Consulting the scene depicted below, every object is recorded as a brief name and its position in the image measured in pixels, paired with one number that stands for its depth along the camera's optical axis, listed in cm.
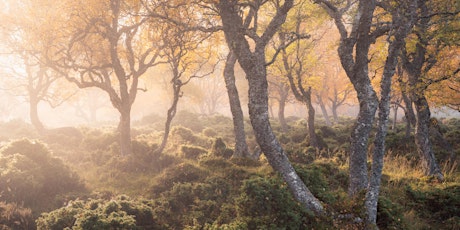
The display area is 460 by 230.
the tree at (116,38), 1306
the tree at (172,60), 1260
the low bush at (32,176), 951
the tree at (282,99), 2990
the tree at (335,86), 3772
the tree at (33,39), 1416
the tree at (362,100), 800
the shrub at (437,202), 899
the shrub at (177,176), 1062
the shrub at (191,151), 1530
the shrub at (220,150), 1420
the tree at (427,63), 1153
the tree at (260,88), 754
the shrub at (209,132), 2482
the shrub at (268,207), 696
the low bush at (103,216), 674
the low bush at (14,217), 766
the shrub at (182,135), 2070
